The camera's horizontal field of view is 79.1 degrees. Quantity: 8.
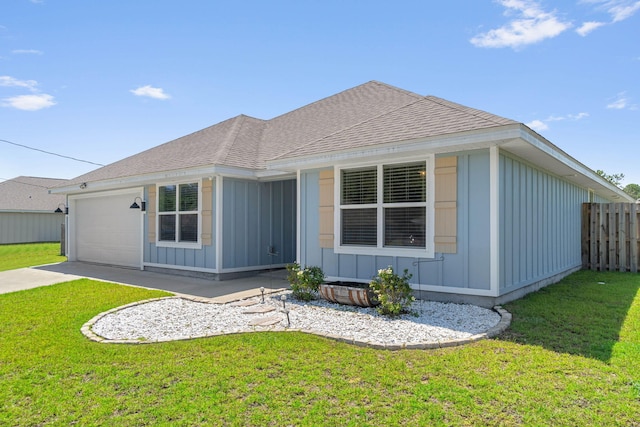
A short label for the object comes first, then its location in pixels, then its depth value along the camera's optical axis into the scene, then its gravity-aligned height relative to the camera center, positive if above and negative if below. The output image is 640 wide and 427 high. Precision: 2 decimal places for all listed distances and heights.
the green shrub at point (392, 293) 5.57 -1.11
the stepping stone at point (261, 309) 6.03 -1.50
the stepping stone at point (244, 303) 6.56 -1.51
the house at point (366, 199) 6.00 +0.35
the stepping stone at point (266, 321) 5.31 -1.48
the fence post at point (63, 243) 16.42 -1.19
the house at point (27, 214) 22.73 +0.05
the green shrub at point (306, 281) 6.76 -1.15
